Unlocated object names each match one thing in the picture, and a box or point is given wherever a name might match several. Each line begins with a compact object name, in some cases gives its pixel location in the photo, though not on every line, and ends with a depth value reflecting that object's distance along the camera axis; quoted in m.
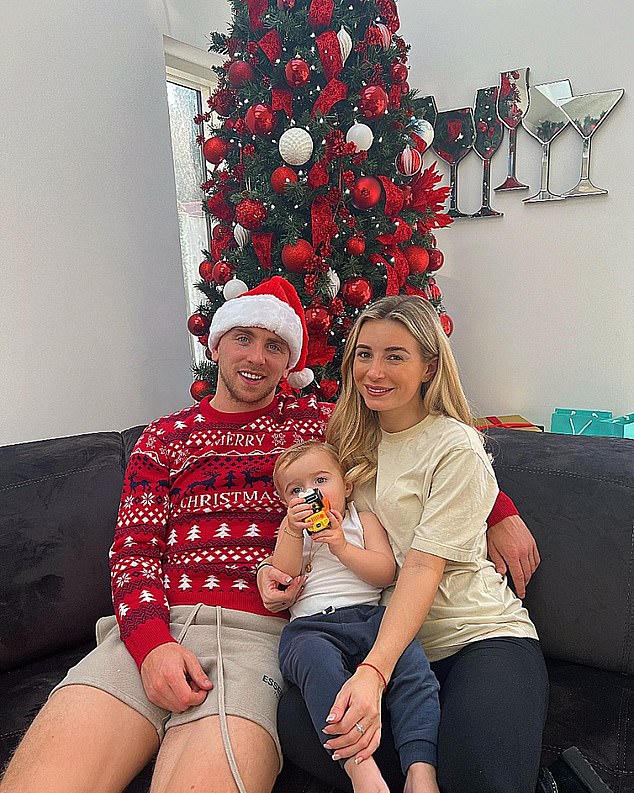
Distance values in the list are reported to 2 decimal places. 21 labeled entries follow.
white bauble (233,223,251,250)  2.36
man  1.17
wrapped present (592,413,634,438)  2.66
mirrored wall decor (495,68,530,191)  2.90
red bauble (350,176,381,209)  2.22
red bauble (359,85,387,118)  2.18
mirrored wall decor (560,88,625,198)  2.71
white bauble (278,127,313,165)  2.13
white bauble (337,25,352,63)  2.16
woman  1.11
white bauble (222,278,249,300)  2.25
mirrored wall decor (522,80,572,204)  2.80
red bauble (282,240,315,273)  2.19
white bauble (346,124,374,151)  2.19
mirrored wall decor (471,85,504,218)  2.99
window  3.31
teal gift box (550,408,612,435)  2.78
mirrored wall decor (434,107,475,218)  3.07
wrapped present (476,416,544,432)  2.84
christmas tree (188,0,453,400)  2.19
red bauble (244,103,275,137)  2.19
